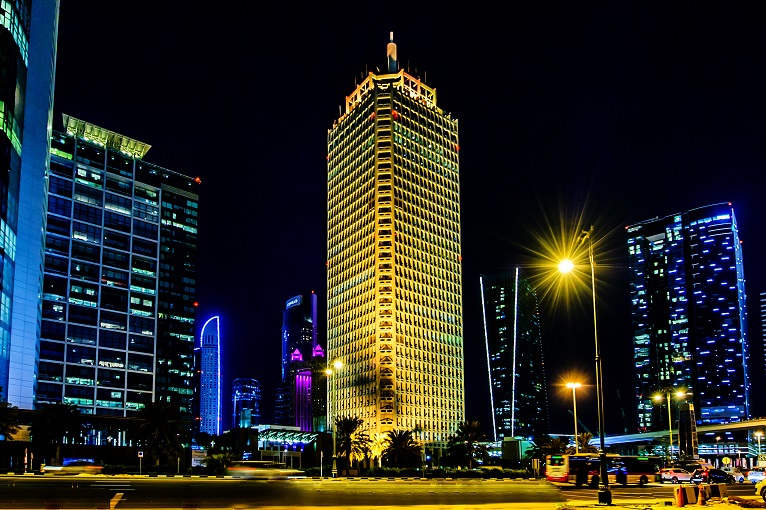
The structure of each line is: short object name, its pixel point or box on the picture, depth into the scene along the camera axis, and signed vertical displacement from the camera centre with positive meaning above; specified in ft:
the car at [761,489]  121.78 -15.62
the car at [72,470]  215.31 -21.52
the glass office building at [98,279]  558.56 +89.97
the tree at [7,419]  296.10 -9.25
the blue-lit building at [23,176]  284.41 +90.68
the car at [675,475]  213.87 -23.56
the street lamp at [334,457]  225.48 -18.94
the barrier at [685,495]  113.80 -15.64
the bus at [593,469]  178.70 -19.37
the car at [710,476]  194.67 -22.01
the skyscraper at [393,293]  613.11 +82.42
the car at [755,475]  236.02 -26.42
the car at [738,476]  233.45 -26.51
